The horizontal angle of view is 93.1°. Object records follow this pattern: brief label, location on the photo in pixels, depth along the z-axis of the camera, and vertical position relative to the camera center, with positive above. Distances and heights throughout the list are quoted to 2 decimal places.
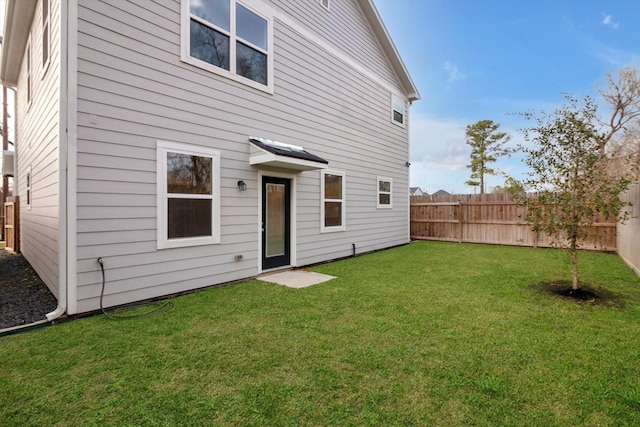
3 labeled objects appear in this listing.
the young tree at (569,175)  4.37 +0.62
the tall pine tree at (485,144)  21.70 +5.14
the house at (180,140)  3.81 +1.21
